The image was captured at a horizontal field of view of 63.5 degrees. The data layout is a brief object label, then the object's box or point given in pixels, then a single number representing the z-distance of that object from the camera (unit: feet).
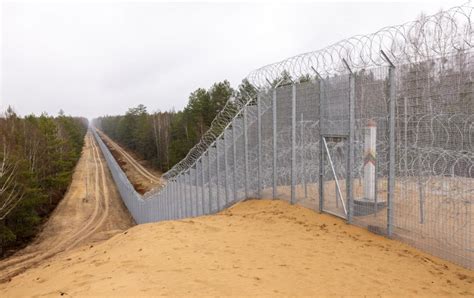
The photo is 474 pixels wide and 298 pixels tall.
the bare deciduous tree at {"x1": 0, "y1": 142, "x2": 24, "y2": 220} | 71.46
